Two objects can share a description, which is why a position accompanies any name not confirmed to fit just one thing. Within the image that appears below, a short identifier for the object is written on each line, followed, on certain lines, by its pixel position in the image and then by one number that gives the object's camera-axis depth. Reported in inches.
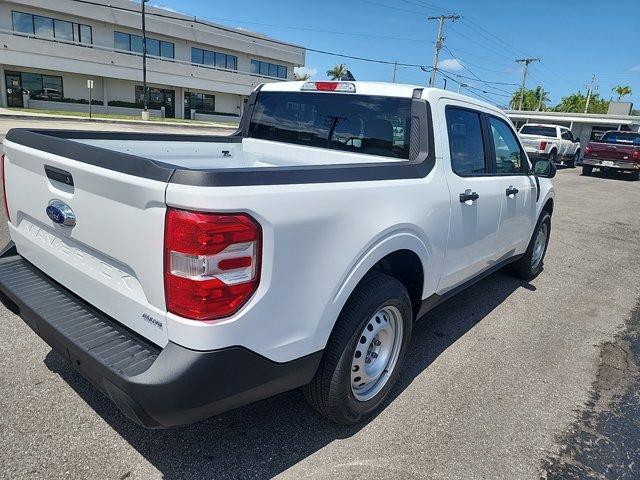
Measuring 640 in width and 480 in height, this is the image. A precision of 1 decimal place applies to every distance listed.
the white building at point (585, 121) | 1462.8
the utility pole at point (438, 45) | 1533.2
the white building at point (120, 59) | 1339.8
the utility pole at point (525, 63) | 2561.5
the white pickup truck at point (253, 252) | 73.5
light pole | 1370.6
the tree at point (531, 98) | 3700.8
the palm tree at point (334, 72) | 3344.0
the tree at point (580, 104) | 3715.6
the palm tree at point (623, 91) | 3941.9
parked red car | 757.3
